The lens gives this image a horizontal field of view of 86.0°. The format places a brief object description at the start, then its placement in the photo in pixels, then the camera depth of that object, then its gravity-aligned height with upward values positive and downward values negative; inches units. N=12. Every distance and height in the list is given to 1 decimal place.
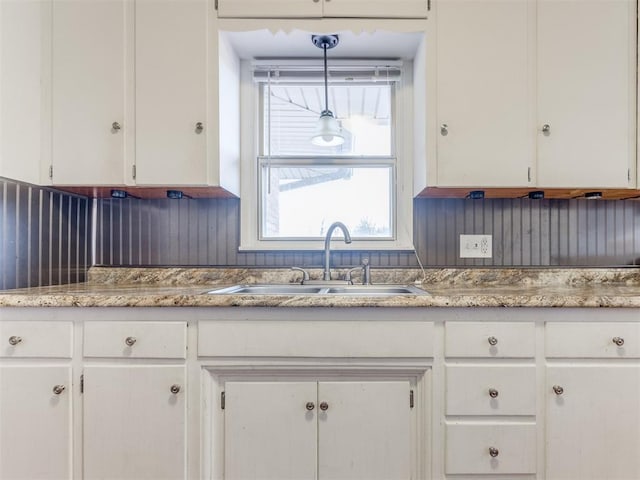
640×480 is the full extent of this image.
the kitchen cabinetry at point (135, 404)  47.4 -22.6
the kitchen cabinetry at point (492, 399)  47.1 -21.9
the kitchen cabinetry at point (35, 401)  47.5 -22.2
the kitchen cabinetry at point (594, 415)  47.1 -24.1
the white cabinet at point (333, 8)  57.9 +39.4
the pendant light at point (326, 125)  64.9 +23.0
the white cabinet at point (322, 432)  47.9 -26.8
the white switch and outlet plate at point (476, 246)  69.6 -1.2
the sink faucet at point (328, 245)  65.8 -1.0
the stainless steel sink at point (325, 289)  63.5 -9.2
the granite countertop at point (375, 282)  47.0 -8.0
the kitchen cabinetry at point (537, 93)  57.6 +24.8
